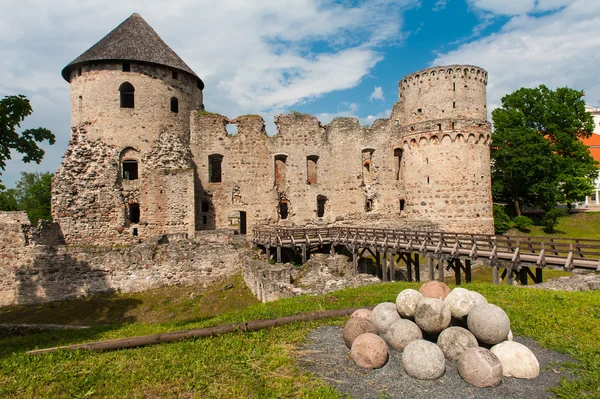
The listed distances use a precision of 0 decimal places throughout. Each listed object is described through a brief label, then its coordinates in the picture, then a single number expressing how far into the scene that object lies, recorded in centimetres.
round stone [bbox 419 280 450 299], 703
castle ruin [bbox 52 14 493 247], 2086
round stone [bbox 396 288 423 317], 666
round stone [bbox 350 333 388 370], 585
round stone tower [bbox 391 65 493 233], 2308
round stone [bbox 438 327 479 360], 584
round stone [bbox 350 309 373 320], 704
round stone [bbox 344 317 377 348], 650
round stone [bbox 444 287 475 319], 634
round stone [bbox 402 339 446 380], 552
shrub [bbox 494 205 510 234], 2888
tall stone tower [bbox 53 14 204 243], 2039
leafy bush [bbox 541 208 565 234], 2926
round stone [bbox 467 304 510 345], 581
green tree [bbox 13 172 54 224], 3897
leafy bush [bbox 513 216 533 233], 2973
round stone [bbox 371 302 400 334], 679
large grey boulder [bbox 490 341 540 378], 548
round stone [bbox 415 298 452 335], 623
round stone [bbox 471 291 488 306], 633
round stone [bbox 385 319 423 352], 625
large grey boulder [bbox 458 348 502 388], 526
